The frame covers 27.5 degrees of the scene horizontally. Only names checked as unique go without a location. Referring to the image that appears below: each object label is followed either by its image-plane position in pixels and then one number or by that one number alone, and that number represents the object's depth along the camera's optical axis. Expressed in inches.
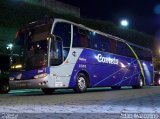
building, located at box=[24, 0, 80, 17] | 1166.1
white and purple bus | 538.3
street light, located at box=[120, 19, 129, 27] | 1405.0
